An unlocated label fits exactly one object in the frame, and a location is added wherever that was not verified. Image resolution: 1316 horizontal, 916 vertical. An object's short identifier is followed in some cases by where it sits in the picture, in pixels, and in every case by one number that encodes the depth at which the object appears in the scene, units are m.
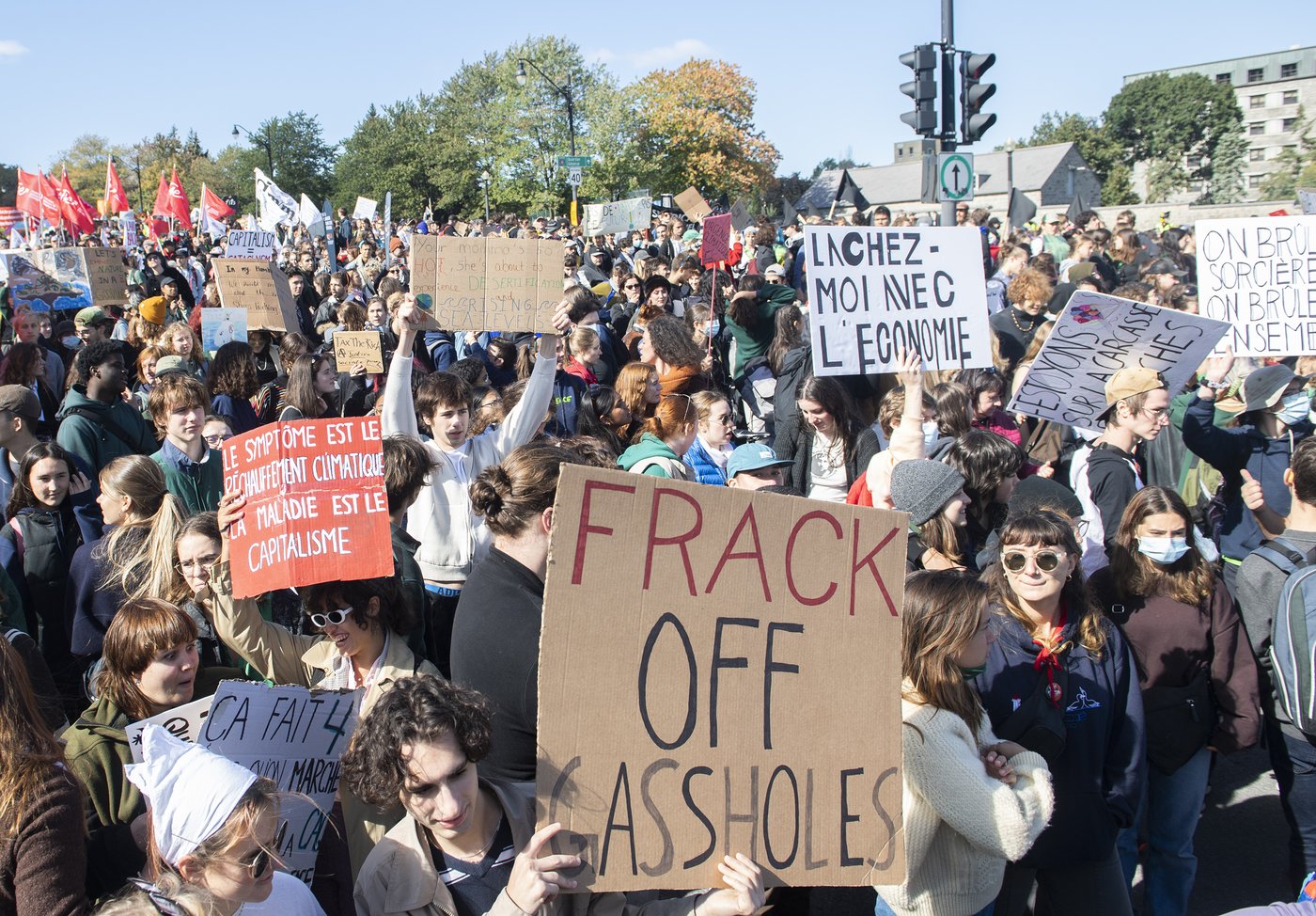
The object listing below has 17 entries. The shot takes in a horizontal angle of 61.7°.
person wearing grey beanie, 4.03
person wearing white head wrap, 2.22
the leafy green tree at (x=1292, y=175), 46.25
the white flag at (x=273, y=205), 20.55
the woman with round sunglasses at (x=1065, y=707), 3.25
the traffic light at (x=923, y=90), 11.95
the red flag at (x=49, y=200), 21.36
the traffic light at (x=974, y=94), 11.93
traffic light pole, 12.02
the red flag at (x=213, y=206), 21.94
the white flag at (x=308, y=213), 22.92
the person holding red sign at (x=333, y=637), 3.35
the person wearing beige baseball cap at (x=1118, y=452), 4.95
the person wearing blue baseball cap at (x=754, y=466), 4.79
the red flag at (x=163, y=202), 23.05
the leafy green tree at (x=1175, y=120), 95.06
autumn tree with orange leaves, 63.12
